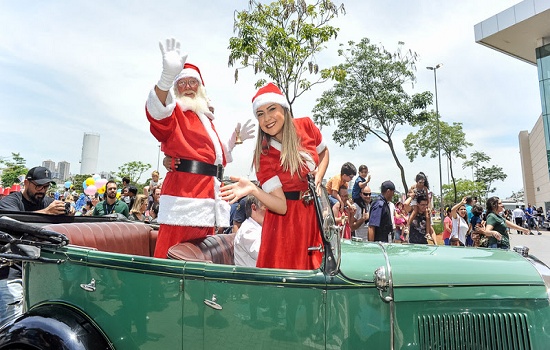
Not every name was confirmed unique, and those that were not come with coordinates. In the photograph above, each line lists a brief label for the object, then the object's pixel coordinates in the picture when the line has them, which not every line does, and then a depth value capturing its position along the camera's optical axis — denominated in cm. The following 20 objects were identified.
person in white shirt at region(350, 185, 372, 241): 562
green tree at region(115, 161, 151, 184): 4712
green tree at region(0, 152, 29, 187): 3558
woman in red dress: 215
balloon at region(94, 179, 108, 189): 997
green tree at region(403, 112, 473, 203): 2594
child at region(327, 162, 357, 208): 546
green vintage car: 162
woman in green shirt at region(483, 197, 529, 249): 554
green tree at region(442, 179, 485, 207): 4156
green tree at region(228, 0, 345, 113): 846
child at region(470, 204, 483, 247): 741
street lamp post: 2199
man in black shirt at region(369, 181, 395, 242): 482
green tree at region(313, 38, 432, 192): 1581
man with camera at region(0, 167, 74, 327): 269
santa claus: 244
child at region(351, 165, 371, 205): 578
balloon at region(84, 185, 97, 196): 1031
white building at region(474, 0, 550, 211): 2031
